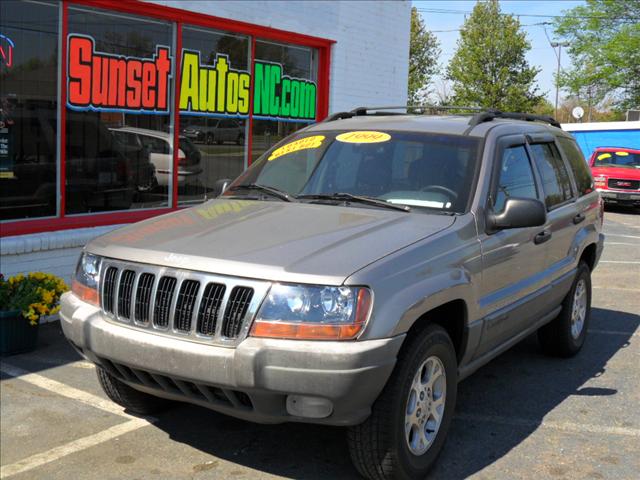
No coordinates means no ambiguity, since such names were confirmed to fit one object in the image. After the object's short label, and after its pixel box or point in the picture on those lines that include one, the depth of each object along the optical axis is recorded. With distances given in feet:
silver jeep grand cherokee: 10.91
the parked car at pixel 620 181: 67.72
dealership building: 22.86
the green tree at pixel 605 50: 131.95
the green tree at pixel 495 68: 141.28
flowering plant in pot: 18.79
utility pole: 142.31
